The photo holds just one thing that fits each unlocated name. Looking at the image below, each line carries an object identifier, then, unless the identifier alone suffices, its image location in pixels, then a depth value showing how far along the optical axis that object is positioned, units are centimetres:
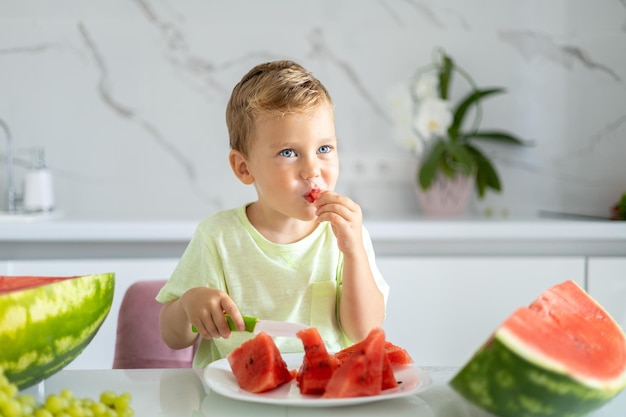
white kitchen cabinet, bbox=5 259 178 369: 244
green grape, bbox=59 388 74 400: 77
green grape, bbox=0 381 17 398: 72
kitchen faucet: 284
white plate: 86
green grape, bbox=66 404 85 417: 74
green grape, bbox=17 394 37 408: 74
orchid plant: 289
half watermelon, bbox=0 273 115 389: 83
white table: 87
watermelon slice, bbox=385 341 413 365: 102
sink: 252
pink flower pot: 292
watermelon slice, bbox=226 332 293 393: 92
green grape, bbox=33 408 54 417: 72
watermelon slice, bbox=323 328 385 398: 87
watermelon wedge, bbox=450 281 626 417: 78
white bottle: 274
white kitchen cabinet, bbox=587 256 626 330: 259
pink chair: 170
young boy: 137
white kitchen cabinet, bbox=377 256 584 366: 254
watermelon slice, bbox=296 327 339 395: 91
